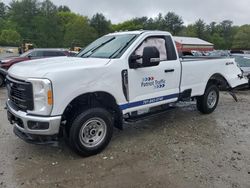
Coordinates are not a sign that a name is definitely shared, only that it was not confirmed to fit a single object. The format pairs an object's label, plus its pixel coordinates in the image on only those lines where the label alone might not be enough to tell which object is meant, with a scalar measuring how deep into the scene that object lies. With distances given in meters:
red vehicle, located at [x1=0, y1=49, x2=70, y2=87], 9.82
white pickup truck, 2.94
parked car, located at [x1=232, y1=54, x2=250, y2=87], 8.25
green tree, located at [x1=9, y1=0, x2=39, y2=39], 69.20
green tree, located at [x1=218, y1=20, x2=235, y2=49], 72.47
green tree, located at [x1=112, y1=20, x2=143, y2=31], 78.00
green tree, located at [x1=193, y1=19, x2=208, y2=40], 72.47
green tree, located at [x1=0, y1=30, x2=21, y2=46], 57.51
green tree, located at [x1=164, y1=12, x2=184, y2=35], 77.05
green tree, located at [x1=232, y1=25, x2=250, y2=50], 65.87
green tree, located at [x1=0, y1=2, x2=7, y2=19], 82.03
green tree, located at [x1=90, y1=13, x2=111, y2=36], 69.46
